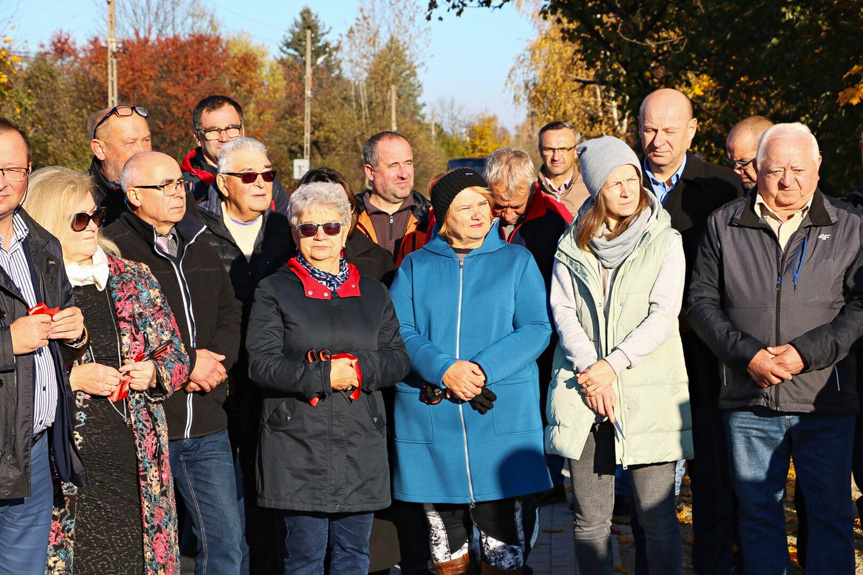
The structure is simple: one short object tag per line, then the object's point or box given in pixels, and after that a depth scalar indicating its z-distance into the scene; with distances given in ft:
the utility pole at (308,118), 117.39
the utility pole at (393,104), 134.74
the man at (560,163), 25.30
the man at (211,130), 20.76
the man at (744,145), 19.63
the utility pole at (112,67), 90.53
